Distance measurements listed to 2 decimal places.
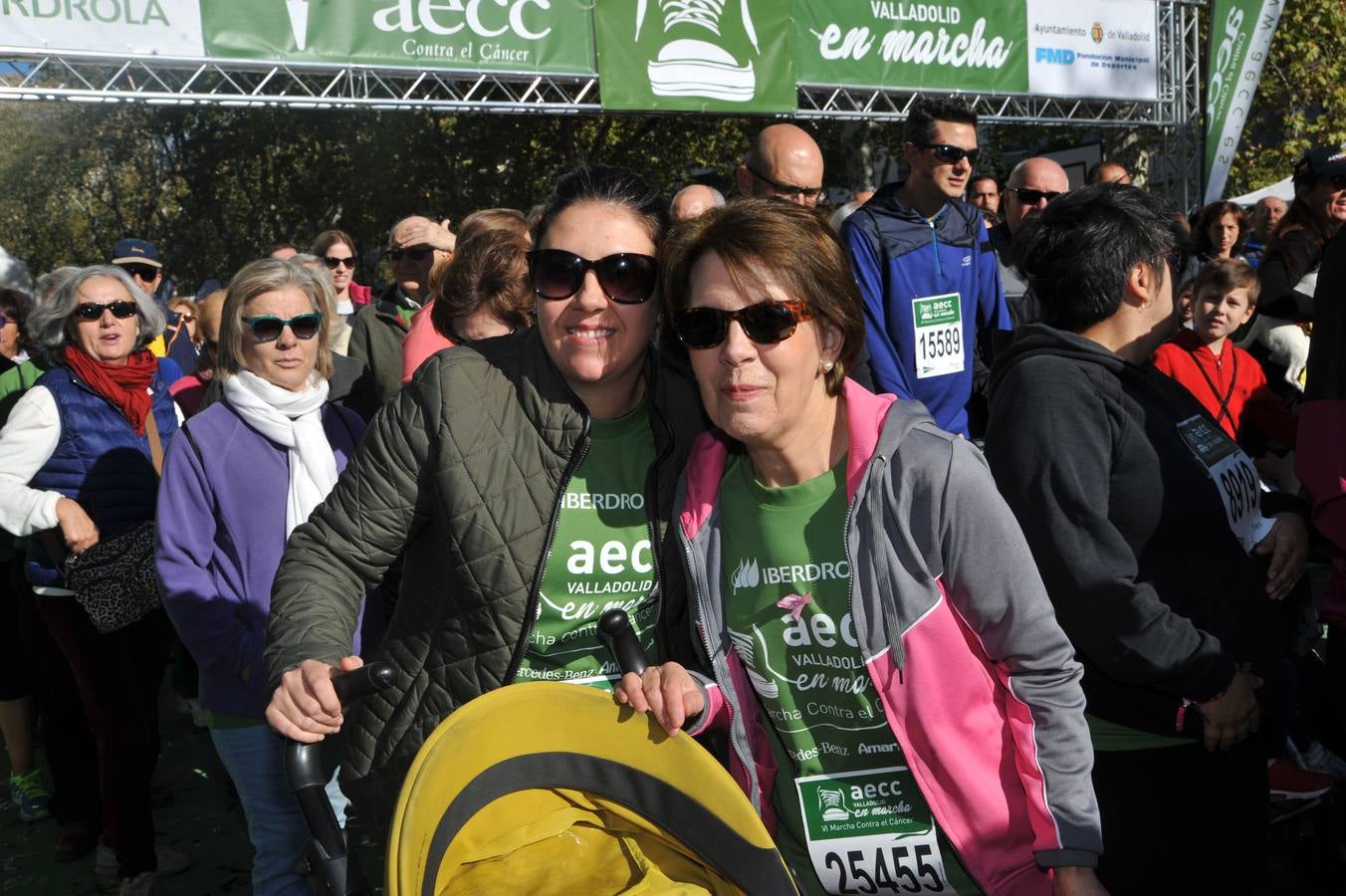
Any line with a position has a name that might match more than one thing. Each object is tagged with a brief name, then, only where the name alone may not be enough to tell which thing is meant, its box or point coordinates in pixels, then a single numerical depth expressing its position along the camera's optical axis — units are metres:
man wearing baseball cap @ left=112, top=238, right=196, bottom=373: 7.98
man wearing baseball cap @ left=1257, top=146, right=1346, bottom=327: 5.55
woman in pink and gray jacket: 1.75
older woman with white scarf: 3.03
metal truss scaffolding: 8.59
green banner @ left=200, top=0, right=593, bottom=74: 8.84
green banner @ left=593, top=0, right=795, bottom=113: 10.05
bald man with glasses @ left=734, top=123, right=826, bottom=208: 4.89
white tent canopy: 12.53
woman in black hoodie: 2.20
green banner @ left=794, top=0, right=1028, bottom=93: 11.16
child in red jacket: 5.12
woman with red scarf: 3.92
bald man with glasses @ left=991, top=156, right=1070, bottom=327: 6.50
